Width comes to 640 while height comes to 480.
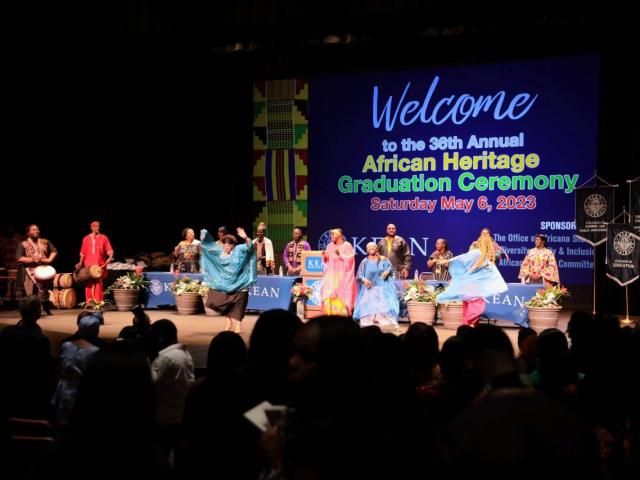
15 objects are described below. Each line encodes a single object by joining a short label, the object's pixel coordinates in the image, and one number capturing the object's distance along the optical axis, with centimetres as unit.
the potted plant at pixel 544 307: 1077
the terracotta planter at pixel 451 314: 1142
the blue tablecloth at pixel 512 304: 1122
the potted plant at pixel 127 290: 1368
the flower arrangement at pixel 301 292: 1226
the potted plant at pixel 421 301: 1165
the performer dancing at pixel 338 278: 1116
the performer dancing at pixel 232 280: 1073
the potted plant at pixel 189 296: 1314
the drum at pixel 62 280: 1373
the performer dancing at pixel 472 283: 1034
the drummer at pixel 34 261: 1277
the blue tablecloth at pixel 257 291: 1255
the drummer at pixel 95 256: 1278
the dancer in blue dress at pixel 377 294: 1104
